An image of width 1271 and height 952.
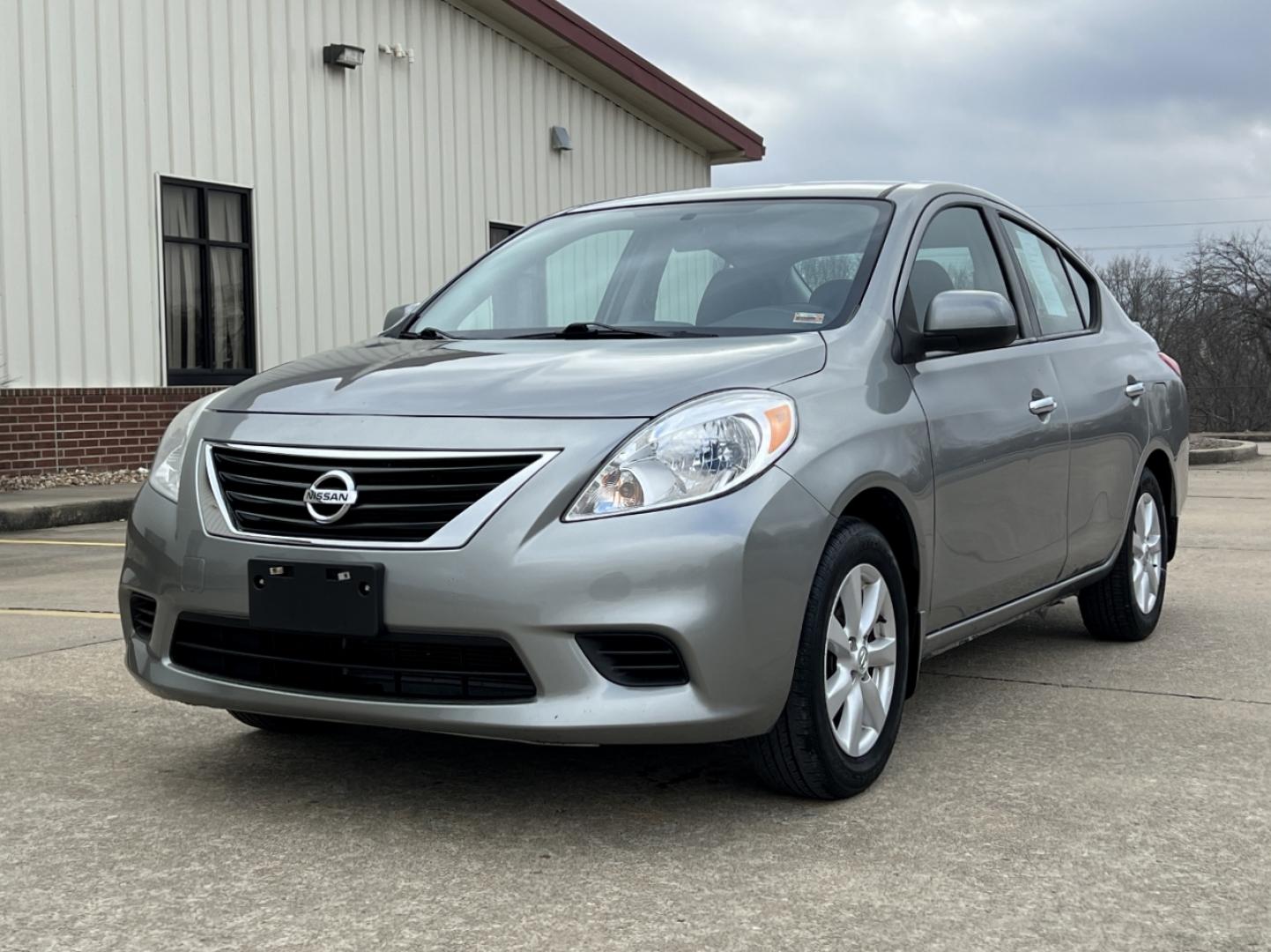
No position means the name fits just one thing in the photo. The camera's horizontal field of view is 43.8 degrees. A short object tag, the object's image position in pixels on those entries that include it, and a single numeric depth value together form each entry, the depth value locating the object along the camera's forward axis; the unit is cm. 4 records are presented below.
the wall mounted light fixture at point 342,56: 1623
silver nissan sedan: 329
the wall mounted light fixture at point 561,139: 1995
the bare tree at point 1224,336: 4691
